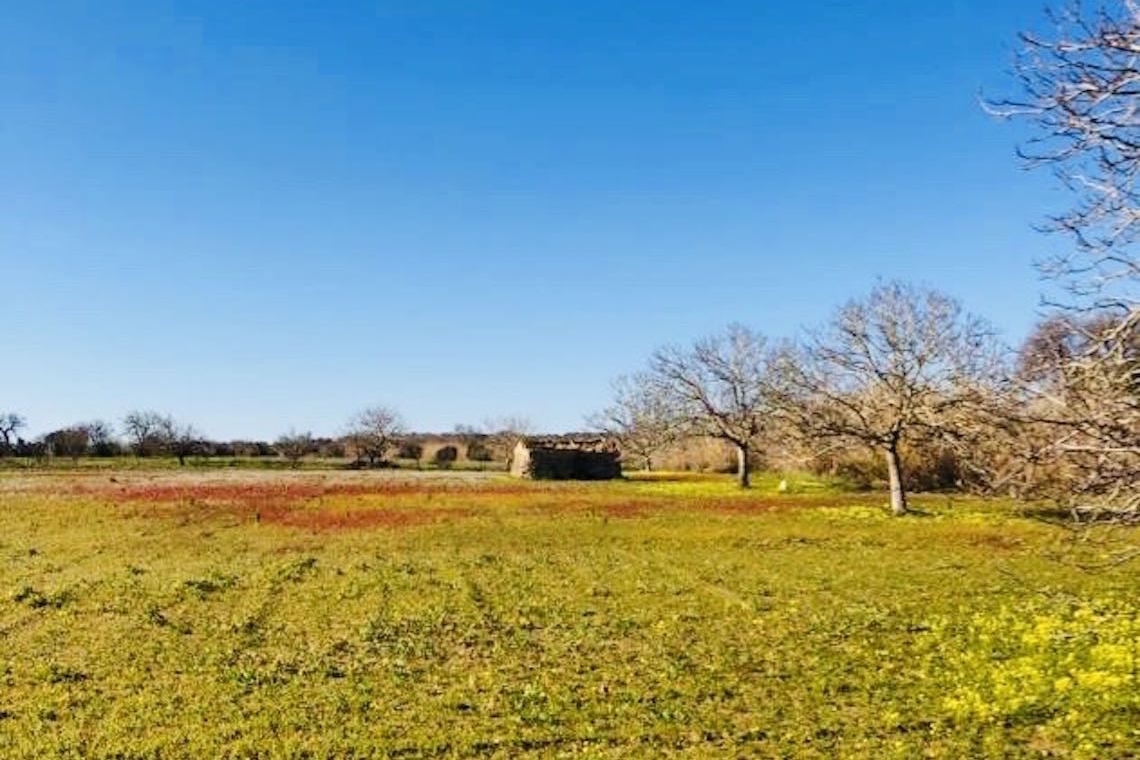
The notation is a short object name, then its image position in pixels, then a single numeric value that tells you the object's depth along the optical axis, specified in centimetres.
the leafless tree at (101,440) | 14975
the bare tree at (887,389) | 4775
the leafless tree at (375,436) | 14688
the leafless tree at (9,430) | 14460
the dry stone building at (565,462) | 9544
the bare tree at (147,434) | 14912
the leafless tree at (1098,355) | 1072
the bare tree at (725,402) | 7631
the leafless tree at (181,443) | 14750
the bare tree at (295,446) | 15138
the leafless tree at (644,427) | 12306
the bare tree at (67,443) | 14482
